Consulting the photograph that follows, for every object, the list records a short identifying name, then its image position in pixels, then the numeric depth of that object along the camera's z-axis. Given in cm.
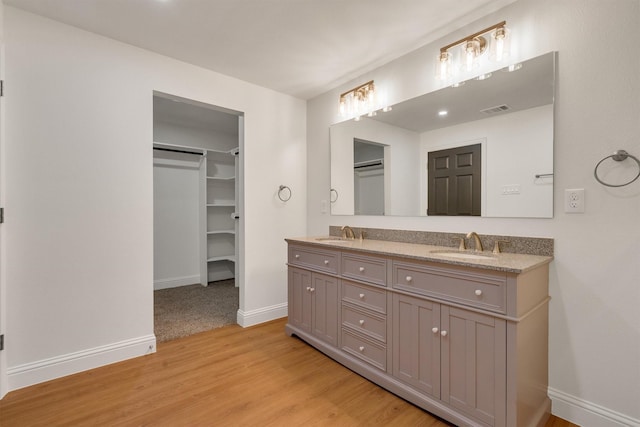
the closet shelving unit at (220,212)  468
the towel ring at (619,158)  144
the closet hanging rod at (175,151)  421
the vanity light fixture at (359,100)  267
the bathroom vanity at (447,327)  141
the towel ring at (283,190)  326
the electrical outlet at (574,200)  160
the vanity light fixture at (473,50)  183
